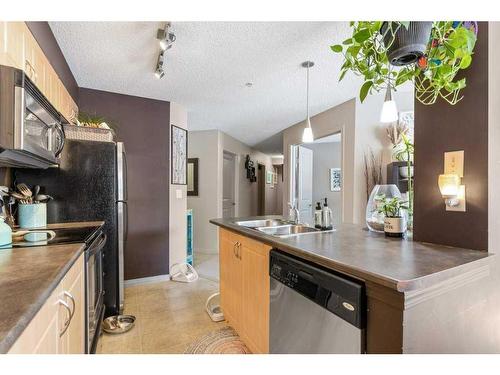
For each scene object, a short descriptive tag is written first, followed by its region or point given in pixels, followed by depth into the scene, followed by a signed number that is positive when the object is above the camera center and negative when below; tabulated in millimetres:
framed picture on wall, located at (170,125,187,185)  3597 +397
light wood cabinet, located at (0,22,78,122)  1343 +753
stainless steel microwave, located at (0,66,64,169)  1090 +289
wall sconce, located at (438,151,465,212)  1186 +10
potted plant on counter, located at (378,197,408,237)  1506 -180
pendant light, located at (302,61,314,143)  2451 +501
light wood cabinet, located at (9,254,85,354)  749 -501
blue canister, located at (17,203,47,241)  1949 -237
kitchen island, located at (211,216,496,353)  847 -350
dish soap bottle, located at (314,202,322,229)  1924 -246
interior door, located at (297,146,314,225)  5023 +69
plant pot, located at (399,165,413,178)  3082 +156
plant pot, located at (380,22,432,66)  899 +507
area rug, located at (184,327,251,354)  1928 -1212
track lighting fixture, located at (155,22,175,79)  1819 +1031
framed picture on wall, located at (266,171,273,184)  8388 +234
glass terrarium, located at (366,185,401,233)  1661 -129
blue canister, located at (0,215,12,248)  1397 -272
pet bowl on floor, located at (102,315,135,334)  2182 -1191
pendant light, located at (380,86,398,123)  1534 +441
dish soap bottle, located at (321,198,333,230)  1873 -243
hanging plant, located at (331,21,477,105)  940 +508
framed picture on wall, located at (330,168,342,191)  6156 +129
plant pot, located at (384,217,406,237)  1502 -237
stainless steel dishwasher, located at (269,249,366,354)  988 -545
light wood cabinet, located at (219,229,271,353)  1634 -731
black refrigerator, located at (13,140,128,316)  2193 -64
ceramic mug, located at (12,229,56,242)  1521 -309
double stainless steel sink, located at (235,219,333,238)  2096 -348
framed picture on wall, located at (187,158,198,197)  5050 +132
